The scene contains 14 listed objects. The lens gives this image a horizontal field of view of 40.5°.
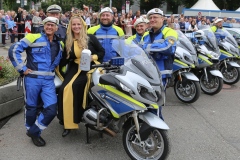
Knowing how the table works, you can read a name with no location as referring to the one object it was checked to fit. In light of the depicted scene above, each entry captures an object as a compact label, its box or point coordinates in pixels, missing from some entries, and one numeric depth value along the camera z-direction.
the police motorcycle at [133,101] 3.69
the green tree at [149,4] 43.28
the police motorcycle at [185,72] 6.45
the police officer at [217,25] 8.36
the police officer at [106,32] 5.44
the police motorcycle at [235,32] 11.17
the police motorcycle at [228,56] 8.03
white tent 32.06
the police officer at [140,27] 6.29
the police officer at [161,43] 4.48
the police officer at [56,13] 5.84
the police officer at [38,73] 4.27
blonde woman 4.40
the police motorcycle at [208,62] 7.05
